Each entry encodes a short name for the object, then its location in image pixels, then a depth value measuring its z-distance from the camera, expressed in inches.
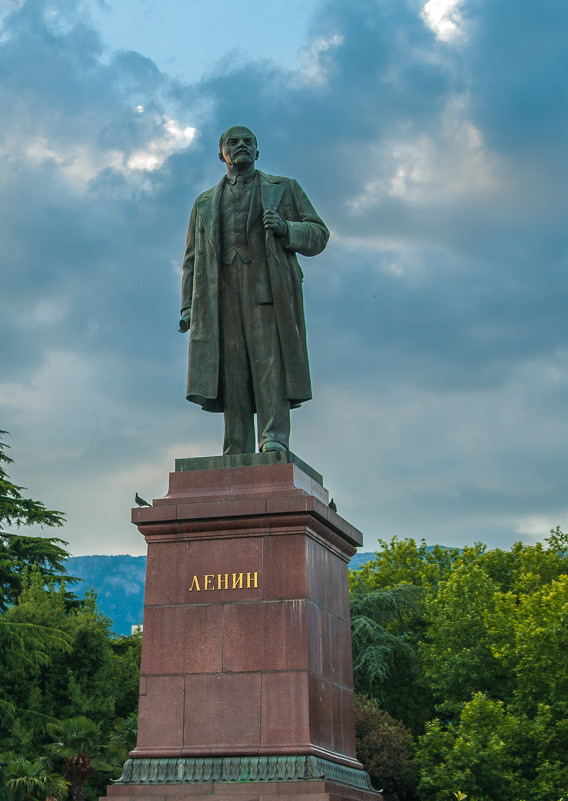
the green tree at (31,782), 1101.7
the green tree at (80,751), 1120.2
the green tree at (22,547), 1637.6
